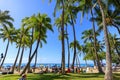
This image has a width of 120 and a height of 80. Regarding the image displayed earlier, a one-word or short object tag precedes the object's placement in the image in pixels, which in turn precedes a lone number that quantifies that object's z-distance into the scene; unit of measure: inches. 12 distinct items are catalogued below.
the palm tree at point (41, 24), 548.9
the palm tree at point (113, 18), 600.9
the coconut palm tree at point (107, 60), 290.1
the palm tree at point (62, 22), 444.3
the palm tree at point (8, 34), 792.2
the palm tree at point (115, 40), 873.9
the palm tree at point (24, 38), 746.4
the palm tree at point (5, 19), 643.3
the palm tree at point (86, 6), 540.4
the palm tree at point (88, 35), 955.2
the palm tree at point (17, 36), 789.7
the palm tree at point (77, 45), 948.4
